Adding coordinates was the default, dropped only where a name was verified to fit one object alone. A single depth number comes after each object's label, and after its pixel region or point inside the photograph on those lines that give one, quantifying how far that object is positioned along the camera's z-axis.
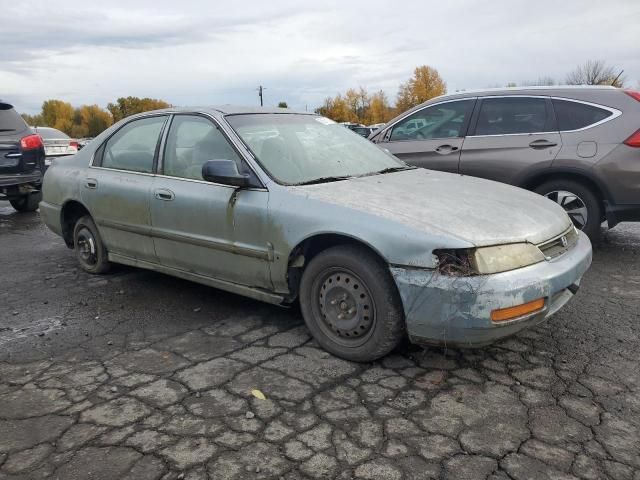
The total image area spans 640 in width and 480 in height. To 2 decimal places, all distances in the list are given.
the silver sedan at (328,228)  2.82
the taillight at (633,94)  5.30
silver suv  5.25
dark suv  8.12
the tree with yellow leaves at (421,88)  76.62
